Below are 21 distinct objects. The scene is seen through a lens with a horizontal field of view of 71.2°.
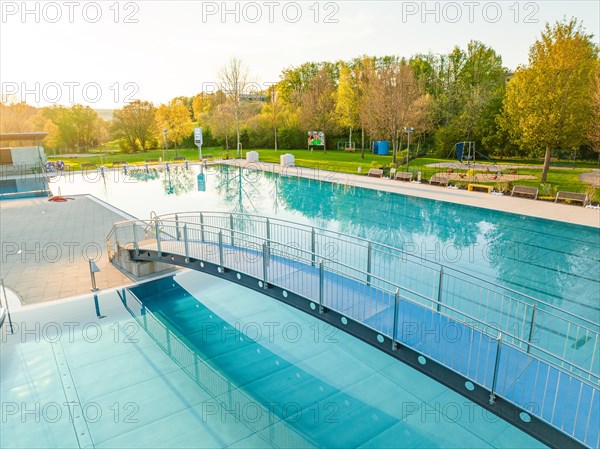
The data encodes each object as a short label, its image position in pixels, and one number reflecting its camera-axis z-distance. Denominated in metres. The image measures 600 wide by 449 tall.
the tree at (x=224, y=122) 49.68
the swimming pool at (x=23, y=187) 23.97
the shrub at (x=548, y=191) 20.02
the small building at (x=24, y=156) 33.78
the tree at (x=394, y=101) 30.28
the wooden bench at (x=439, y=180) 24.02
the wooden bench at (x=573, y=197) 18.30
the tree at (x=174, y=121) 48.56
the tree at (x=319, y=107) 44.03
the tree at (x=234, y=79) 44.88
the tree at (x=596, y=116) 19.25
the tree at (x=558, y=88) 19.14
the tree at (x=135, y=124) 53.22
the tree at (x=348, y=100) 39.78
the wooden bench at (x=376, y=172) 27.82
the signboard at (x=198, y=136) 38.44
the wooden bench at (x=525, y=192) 19.90
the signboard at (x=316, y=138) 45.06
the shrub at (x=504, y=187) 21.28
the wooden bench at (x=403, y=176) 26.18
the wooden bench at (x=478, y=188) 21.72
